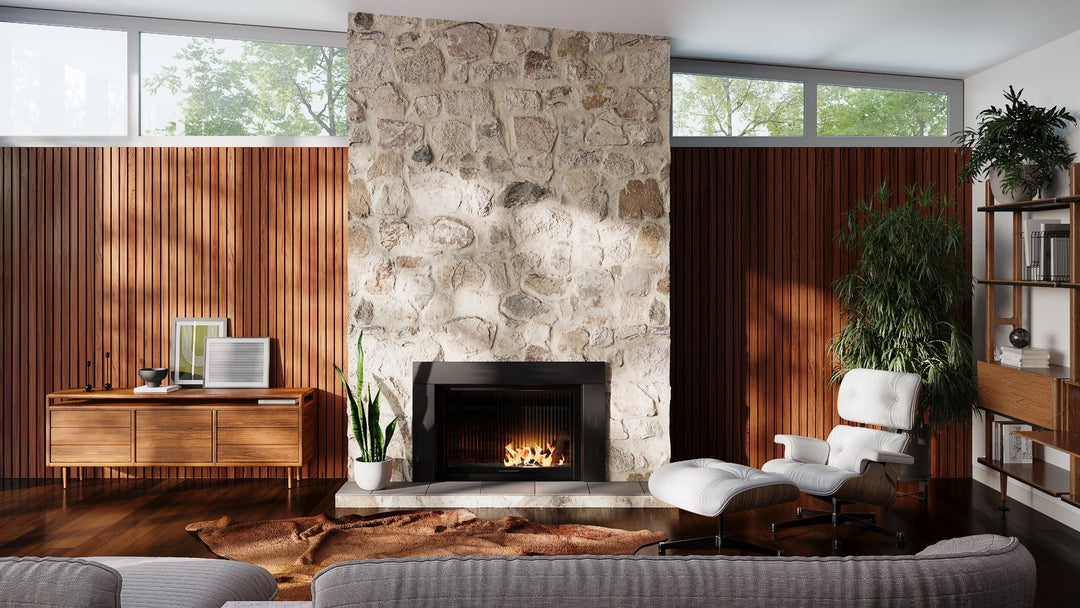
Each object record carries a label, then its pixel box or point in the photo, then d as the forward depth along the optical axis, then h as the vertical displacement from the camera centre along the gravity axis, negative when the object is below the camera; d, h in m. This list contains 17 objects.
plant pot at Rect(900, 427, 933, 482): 5.13 -0.97
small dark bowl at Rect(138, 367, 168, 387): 5.34 -0.48
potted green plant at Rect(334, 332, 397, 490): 4.95 -0.88
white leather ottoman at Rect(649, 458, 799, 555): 3.72 -0.88
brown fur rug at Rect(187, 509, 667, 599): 3.94 -1.22
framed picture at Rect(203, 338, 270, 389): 5.53 -0.40
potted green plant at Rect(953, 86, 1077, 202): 4.59 +0.89
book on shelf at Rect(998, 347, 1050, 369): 4.75 -0.32
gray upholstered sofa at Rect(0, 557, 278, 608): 1.54 -0.84
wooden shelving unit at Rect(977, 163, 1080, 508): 4.32 -0.50
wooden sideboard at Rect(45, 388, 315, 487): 5.15 -0.83
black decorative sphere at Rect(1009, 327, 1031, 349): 4.84 -0.21
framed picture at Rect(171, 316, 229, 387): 5.57 -0.29
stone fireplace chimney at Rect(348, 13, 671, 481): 5.13 +0.67
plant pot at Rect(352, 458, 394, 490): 4.94 -1.05
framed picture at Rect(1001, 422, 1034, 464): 5.11 -0.92
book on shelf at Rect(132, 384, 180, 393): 5.26 -0.57
